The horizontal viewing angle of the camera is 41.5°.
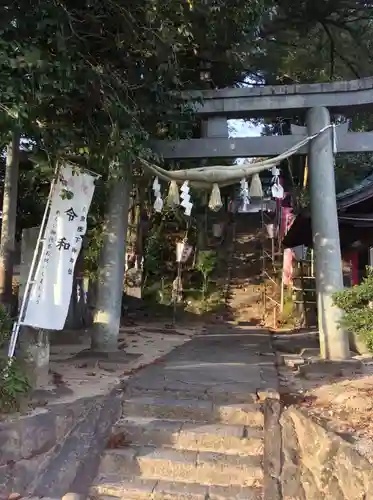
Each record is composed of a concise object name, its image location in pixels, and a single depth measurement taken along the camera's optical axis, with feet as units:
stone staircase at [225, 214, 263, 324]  63.46
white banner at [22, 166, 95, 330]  19.53
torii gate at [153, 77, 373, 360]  25.67
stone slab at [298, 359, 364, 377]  22.84
